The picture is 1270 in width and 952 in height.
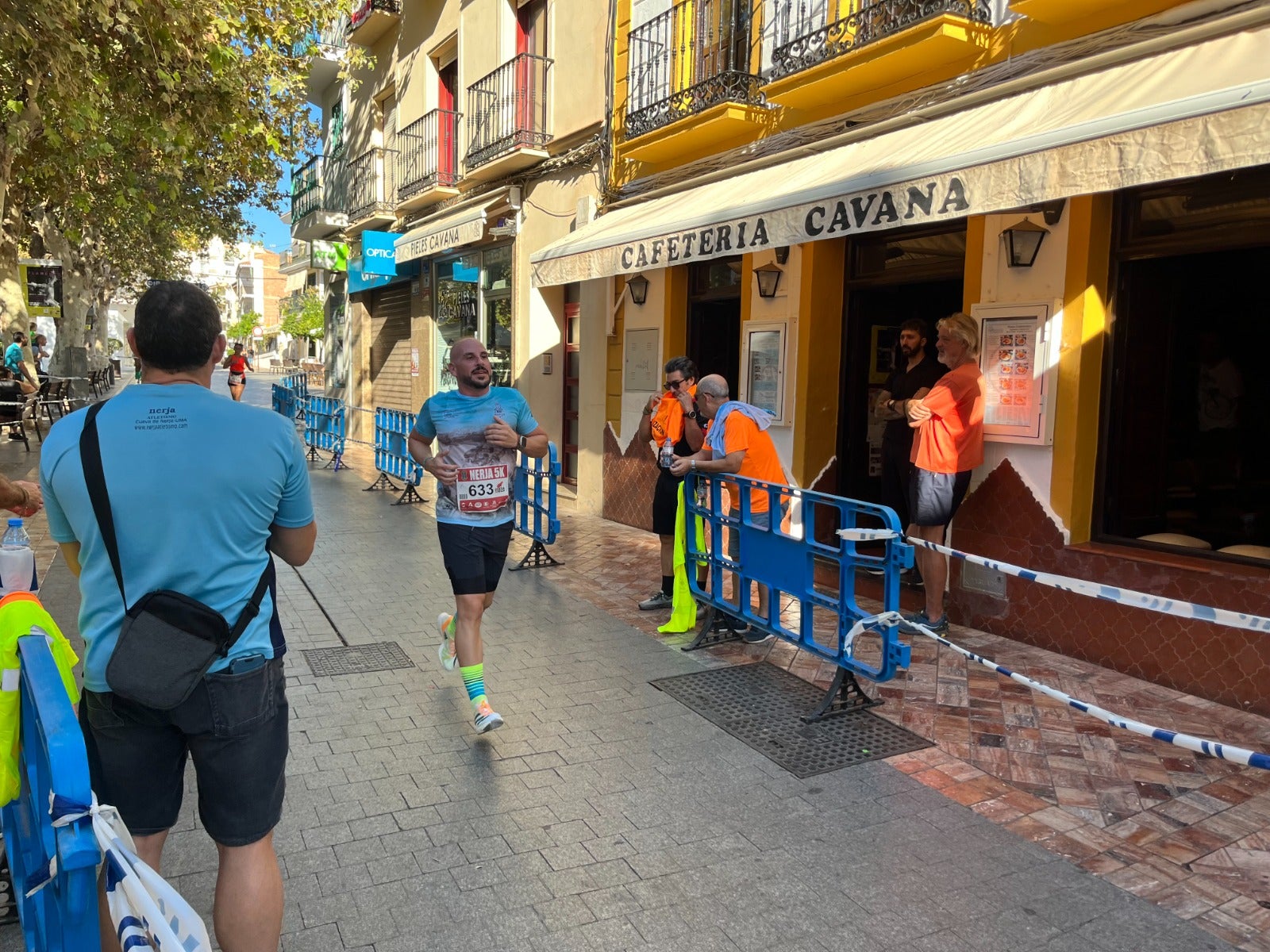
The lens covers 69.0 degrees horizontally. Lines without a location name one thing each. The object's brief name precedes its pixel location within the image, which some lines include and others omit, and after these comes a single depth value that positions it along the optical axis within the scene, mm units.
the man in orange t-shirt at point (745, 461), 5715
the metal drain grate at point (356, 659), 5543
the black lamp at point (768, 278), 8148
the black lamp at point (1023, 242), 5871
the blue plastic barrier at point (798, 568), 4539
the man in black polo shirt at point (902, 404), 6828
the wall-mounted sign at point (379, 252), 16312
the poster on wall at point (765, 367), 8109
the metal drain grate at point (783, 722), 4410
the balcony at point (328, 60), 19078
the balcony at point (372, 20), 16547
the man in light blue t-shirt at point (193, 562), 2160
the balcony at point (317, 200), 20438
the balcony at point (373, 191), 17625
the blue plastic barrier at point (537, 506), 8312
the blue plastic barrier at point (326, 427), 15281
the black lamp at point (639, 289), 10234
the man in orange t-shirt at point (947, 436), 6078
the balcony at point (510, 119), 12023
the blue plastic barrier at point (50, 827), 1706
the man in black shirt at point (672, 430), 6719
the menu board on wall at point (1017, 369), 5844
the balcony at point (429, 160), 14898
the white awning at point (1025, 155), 3965
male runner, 4574
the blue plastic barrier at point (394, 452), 12141
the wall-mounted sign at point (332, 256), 19766
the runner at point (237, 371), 22486
